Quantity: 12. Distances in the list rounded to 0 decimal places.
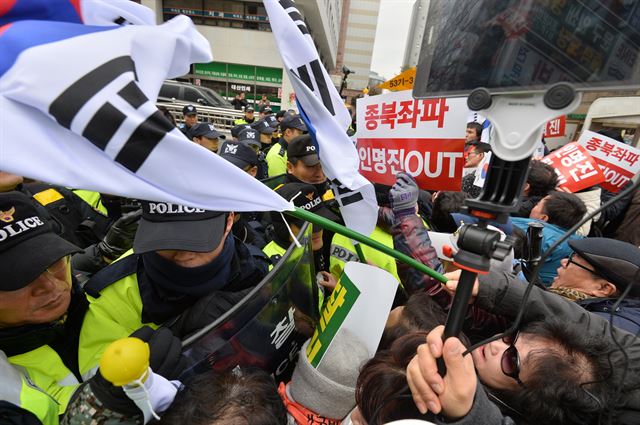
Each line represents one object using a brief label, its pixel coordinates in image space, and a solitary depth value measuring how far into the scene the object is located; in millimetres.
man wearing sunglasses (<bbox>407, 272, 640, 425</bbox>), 771
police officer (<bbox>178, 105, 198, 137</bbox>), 6682
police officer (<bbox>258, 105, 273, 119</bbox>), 10629
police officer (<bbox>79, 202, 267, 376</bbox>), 1238
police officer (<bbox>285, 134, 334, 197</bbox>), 2947
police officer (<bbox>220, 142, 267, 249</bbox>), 2453
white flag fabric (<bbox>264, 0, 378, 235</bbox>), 1503
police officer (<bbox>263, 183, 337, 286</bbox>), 2029
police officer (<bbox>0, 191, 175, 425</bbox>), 1050
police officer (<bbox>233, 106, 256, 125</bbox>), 9495
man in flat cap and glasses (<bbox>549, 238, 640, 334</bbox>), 1513
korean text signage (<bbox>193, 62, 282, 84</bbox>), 20141
